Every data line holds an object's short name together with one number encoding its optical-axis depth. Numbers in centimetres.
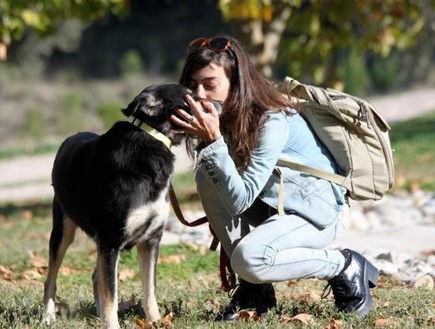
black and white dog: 1022
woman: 1016
